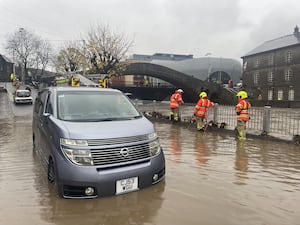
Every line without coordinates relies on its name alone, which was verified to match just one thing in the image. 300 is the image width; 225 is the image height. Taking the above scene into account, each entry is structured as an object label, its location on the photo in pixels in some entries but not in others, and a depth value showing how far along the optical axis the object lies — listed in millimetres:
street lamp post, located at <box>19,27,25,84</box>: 44910
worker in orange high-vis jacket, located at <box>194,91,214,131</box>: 8660
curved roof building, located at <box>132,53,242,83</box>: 57548
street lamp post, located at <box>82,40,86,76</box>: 23755
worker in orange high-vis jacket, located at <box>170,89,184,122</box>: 10514
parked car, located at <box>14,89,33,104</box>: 22521
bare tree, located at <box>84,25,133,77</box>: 23461
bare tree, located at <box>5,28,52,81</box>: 48171
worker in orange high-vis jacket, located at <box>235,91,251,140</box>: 7332
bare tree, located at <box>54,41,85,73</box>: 35309
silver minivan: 3094
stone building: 34872
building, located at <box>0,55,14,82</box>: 55050
